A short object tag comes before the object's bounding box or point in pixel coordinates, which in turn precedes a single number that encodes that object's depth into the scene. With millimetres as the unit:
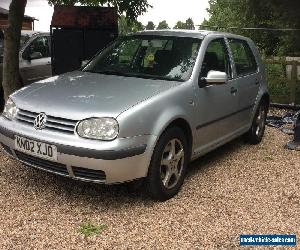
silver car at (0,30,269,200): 2729
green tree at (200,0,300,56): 9169
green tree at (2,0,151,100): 5026
